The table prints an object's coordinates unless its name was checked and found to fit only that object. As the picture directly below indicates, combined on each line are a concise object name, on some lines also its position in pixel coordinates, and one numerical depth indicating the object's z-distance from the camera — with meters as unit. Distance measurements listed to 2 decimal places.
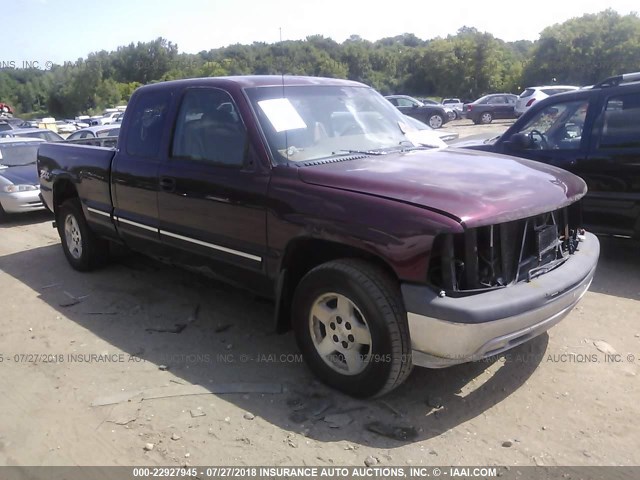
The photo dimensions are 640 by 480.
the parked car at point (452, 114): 31.62
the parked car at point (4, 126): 23.39
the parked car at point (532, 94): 24.67
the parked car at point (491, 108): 29.28
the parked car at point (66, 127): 34.00
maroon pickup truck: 3.01
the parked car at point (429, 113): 27.33
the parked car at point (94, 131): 16.19
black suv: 5.36
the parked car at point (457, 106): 34.19
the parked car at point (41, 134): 14.55
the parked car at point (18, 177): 9.82
